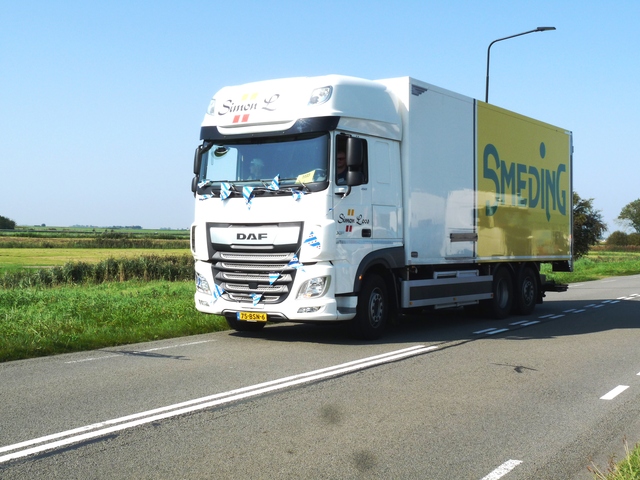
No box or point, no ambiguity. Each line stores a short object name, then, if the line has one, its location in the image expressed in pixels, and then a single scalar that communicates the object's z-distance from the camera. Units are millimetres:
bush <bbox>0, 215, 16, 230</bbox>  124262
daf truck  10719
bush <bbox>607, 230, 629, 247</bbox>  115688
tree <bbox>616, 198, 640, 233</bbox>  163625
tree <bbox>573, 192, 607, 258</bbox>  50812
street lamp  23062
